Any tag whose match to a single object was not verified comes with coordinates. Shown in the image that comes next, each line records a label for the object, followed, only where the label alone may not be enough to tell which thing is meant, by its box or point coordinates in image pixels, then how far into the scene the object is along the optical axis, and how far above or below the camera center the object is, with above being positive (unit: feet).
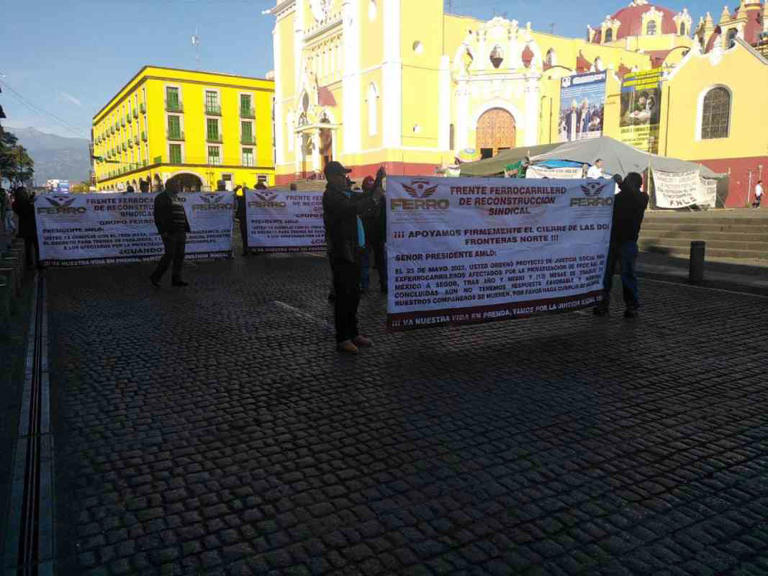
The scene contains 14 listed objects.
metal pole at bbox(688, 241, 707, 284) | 36.52 -3.91
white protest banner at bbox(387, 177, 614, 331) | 20.13 -1.71
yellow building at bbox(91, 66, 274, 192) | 195.83 +25.33
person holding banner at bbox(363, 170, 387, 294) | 32.21 -1.82
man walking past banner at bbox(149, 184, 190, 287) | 35.40 -1.60
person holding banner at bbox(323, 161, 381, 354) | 20.61 -1.55
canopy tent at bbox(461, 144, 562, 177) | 74.23 +4.93
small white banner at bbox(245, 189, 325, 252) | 51.44 -1.66
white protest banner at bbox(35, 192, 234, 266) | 42.34 -1.85
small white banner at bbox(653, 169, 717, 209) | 75.51 +1.33
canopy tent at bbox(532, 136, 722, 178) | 66.23 +5.01
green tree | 154.73 +11.94
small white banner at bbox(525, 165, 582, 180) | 72.49 +3.46
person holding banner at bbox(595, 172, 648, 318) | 26.43 -1.74
